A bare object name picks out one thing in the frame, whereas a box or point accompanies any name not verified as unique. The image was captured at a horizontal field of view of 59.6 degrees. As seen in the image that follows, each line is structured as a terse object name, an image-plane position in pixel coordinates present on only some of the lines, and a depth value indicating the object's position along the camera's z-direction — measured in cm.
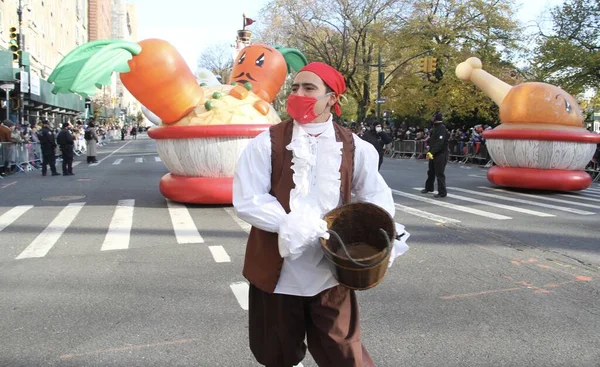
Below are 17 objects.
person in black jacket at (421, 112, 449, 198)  1118
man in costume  247
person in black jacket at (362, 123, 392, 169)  1213
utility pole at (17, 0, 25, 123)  2119
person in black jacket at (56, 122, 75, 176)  1571
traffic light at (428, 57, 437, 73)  2605
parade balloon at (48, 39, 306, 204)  796
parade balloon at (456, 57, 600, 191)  1151
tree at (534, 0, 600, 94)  2191
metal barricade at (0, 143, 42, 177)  1602
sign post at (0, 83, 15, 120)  1875
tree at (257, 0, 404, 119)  3378
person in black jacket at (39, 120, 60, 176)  1537
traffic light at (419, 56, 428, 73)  2636
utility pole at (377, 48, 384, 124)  2989
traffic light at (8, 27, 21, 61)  1868
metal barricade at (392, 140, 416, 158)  2847
